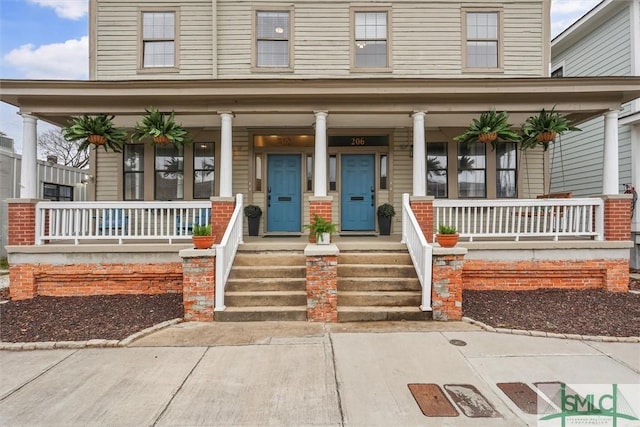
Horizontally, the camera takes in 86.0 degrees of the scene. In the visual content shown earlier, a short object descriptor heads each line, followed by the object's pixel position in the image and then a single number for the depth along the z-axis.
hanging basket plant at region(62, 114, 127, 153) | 6.39
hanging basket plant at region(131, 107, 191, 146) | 6.35
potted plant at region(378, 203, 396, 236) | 8.21
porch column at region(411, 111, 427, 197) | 6.52
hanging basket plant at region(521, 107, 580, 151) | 6.41
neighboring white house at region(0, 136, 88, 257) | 10.64
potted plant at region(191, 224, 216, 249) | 5.14
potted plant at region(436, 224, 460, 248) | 5.04
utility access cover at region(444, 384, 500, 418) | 2.72
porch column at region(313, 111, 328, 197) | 6.45
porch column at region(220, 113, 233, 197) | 6.52
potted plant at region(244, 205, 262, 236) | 8.16
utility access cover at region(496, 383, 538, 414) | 2.80
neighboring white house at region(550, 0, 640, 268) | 8.90
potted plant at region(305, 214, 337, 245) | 5.71
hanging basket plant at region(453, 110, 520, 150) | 6.32
